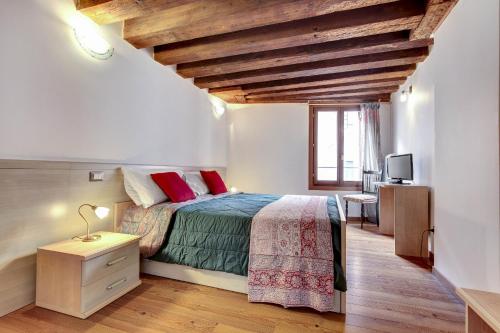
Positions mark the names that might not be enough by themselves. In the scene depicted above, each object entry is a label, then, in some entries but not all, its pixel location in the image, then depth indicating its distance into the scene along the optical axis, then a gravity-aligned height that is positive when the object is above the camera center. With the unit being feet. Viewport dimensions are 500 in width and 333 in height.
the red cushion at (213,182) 11.04 -0.54
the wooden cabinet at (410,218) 8.96 -1.72
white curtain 14.25 +2.09
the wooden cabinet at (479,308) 3.11 -1.82
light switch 6.98 -0.21
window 15.07 +1.56
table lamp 5.94 -1.29
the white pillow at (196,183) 10.17 -0.55
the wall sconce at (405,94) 11.05 +3.82
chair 13.21 -1.00
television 10.22 +0.25
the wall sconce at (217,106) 14.17 +4.02
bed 6.02 -1.92
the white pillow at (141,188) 7.55 -0.60
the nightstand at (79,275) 5.17 -2.43
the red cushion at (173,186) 8.19 -0.58
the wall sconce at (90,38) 6.73 +3.86
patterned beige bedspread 5.51 -2.15
